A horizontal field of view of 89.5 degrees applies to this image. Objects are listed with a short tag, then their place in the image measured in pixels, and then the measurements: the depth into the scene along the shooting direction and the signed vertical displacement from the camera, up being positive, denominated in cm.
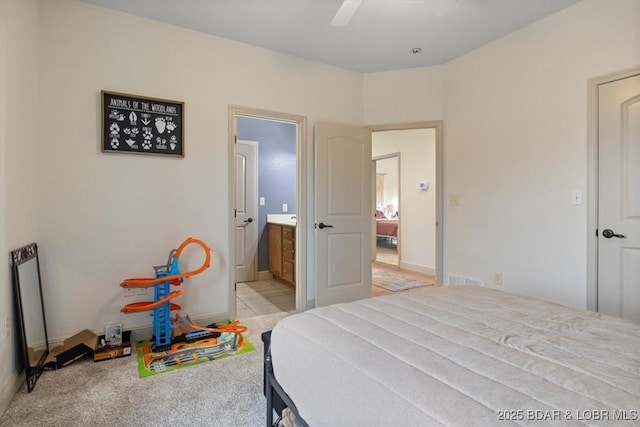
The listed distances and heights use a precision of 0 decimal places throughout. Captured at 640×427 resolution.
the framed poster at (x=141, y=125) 254 +69
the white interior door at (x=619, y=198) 225 +7
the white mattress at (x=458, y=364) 74 -46
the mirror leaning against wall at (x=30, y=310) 194 -65
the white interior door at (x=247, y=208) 467 +1
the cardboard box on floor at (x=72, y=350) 218 -100
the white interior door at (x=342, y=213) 346 -5
